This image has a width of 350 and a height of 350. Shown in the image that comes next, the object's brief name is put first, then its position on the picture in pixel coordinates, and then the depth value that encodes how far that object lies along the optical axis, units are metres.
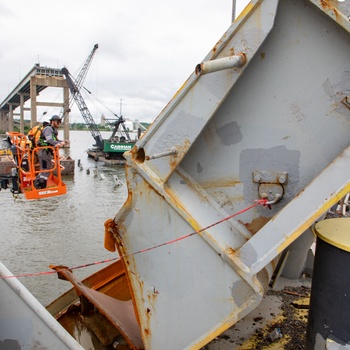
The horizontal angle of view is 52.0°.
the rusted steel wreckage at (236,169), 2.12
